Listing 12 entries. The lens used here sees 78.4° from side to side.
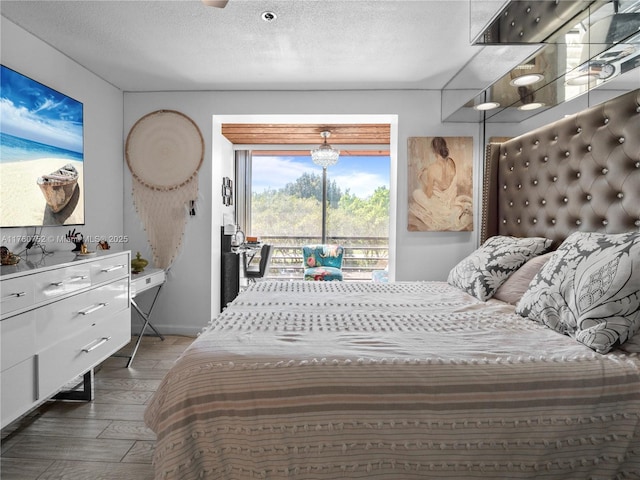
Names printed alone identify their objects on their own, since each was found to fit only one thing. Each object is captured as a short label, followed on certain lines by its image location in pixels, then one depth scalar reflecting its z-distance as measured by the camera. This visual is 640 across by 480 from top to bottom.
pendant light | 5.41
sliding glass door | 7.03
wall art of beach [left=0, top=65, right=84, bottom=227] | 2.46
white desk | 3.25
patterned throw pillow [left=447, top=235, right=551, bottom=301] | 2.13
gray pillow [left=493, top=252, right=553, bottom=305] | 1.99
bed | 1.13
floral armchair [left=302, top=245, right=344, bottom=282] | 5.67
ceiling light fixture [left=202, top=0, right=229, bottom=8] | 1.68
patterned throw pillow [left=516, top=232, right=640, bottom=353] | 1.29
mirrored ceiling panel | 1.55
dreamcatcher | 3.97
